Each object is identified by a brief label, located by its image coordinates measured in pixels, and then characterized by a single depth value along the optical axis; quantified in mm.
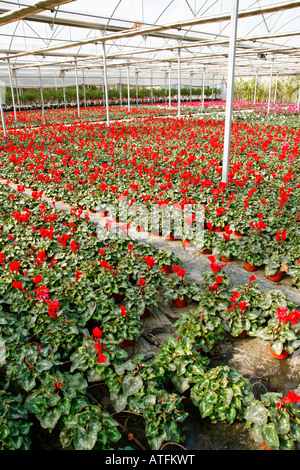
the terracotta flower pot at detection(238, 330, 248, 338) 3120
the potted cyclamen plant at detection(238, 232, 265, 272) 4078
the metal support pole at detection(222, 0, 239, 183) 5410
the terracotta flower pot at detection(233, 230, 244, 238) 5113
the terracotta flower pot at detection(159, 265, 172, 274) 4054
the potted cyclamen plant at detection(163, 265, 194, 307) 3451
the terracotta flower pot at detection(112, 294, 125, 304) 3670
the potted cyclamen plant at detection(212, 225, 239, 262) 4277
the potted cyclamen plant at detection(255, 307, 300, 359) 2742
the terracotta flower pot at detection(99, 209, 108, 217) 6145
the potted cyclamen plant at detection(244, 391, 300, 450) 1952
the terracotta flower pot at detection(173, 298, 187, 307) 3564
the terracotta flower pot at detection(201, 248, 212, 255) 4714
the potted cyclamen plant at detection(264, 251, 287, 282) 3900
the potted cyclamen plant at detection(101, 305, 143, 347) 2762
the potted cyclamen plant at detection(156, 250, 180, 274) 3975
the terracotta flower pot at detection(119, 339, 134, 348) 3008
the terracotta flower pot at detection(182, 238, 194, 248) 4953
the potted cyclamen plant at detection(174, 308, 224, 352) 2805
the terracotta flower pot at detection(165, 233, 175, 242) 5147
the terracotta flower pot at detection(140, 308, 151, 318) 3446
